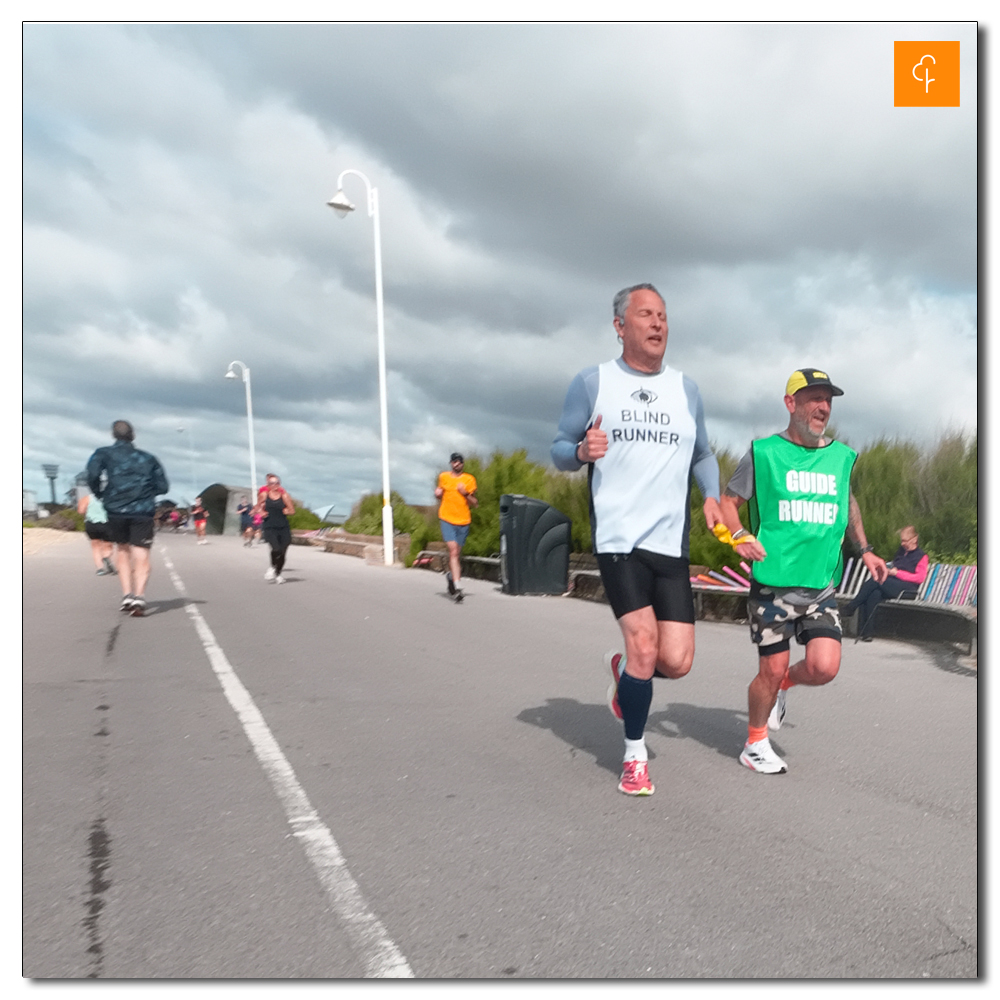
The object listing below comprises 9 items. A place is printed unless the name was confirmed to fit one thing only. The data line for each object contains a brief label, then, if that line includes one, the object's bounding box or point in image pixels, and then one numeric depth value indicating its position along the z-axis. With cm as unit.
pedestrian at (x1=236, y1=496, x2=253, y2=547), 3350
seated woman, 875
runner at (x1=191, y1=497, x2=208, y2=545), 3497
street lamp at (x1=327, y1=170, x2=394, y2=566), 1914
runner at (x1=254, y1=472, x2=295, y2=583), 1526
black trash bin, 1373
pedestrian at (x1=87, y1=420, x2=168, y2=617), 978
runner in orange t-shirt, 1279
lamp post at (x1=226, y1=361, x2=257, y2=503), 2877
